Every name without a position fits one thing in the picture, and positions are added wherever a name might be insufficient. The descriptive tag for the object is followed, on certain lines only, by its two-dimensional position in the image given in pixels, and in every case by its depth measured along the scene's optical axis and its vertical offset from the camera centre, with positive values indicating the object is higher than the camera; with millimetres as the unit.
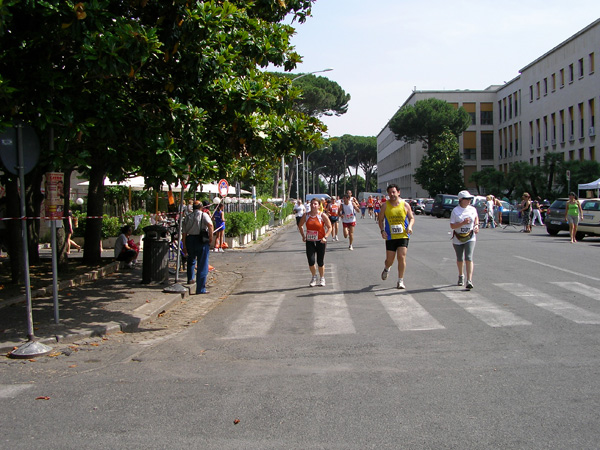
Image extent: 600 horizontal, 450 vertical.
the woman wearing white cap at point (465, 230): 10602 -469
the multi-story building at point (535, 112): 47531 +8618
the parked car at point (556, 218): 24252 -719
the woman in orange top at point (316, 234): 11703 -512
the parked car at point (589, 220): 21734 -743
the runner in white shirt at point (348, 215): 19781 -292
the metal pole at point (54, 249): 7745 -437
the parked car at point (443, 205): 48562 -125
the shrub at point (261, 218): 27600 -443
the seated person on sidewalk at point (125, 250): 15273 -932
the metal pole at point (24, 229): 7180 -167
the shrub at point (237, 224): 22250 -530
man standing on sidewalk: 11562 -520
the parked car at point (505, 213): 35631 -688
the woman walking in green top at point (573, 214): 21031 -495
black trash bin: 12359 -881
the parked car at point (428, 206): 57031 -218
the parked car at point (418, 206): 61562 -198
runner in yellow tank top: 10766 -355
